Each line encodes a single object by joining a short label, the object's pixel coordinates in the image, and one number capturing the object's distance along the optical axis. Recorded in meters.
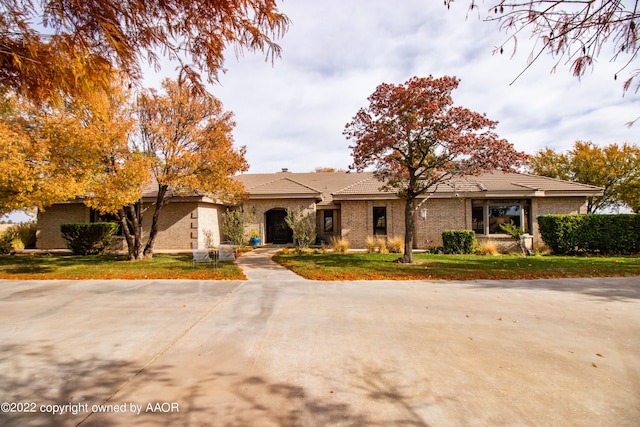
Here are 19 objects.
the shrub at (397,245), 15.99
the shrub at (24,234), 17.47
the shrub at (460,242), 15.84
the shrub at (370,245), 16.17
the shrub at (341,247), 15.59
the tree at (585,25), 2.81
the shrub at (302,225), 16.19
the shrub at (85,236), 16.17
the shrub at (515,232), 15.77
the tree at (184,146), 11.77
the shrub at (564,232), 15.00
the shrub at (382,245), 15.90
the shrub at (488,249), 15.49
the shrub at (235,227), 16.25
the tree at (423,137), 10.52
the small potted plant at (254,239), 18.69
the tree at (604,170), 22.92
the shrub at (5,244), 16.16
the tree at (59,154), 8.97
